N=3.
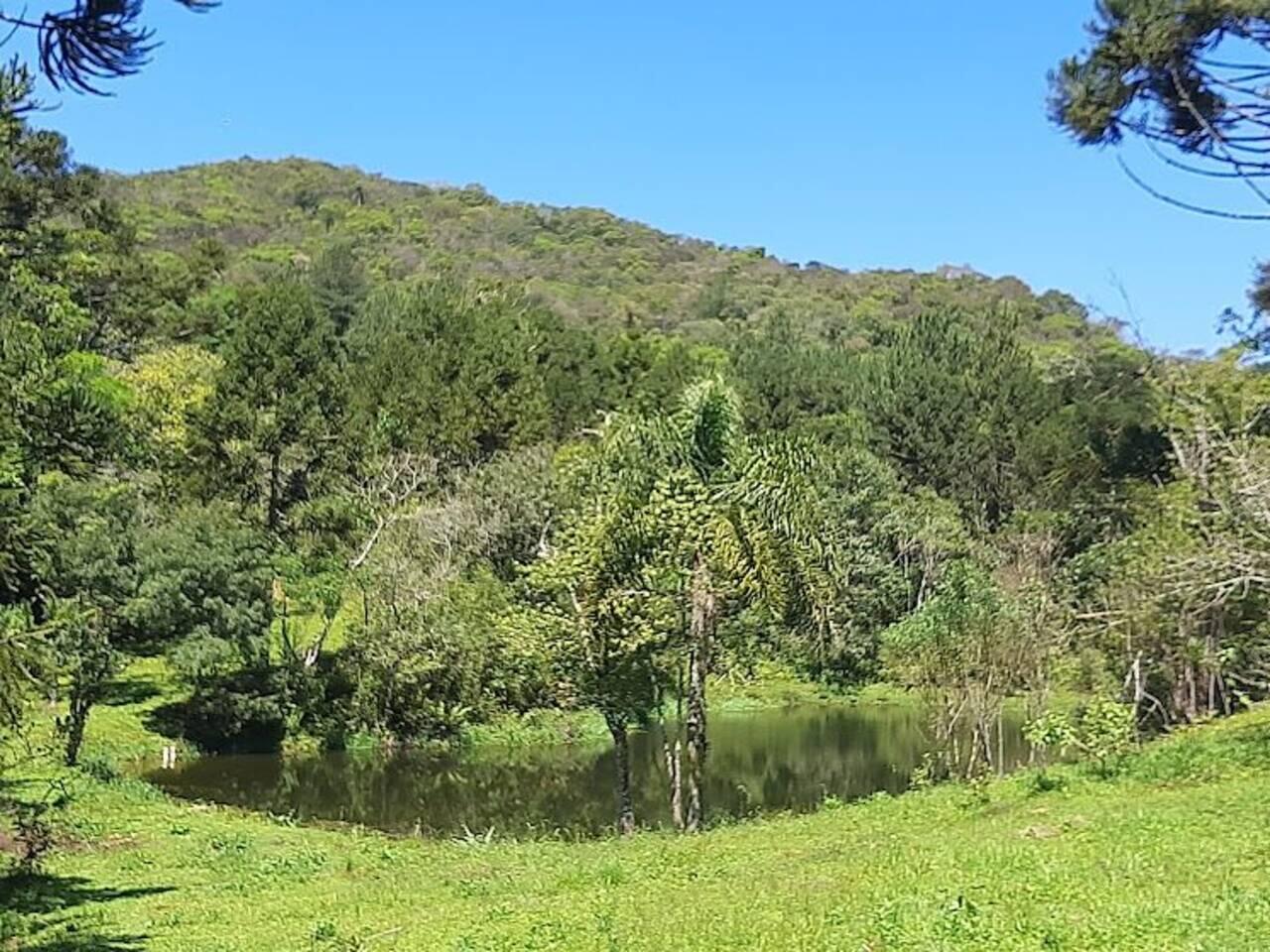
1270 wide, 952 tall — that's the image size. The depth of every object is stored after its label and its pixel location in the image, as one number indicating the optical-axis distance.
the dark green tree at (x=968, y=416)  55.19
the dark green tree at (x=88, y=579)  27.22
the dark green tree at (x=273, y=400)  43.06
